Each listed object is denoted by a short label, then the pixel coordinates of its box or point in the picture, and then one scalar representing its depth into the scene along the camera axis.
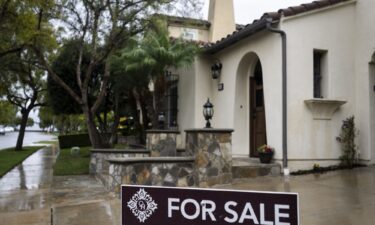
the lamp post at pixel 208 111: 9.01
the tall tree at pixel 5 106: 24.01
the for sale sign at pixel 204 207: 2.26
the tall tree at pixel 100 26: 11.60
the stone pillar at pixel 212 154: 8.12
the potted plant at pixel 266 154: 9.20
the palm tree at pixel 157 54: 11.15
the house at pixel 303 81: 9.07
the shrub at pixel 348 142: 9.53
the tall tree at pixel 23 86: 19.09
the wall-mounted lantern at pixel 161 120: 12.20
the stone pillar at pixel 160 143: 11.16
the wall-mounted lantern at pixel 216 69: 11.88
